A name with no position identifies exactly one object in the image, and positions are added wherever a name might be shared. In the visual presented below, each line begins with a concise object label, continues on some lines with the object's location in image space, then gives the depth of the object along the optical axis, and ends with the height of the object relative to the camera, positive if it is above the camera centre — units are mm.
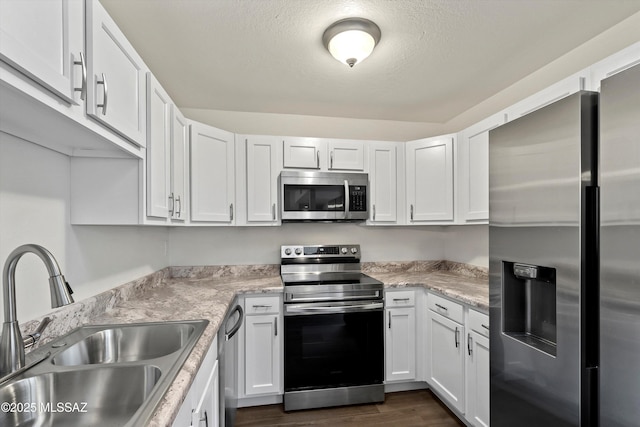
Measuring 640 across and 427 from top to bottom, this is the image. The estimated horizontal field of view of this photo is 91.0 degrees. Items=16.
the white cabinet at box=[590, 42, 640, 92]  1193 +608
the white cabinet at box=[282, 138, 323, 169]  2694 +531
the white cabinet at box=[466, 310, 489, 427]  1858 -954
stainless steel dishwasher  1616 -884
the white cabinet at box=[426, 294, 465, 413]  2117 -985
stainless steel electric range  2342 -983
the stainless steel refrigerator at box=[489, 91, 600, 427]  1145 -209
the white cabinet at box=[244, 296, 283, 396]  2332 -984
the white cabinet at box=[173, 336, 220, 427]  982 -685
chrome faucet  895 -249
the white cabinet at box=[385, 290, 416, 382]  2488 -974
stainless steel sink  893 -534
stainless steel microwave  2646 +155
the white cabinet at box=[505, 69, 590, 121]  1435 +635
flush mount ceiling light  1654 +956
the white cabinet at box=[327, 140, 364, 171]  2768 +523
